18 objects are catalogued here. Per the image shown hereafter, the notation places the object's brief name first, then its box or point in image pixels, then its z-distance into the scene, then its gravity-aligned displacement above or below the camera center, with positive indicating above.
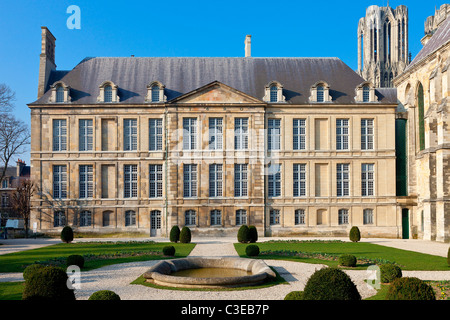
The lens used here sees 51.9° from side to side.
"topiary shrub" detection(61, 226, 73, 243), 28.52 -3.31
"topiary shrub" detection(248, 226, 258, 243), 27.77 -3.32
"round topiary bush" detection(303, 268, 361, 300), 9.12 -2.15
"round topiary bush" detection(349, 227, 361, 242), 29.70 -3.63
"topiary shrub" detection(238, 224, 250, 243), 27.59 -3.30
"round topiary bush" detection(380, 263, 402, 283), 14.34 -2.96
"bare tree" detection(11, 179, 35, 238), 35.50 -1.62
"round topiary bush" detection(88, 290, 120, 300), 8.75 -2.19
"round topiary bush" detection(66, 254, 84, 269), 17.19 -2.96
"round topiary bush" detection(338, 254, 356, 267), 17.77 -3.14
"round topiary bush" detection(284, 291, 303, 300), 8.91 -2.28
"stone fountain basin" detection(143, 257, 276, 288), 13.49 -2.99
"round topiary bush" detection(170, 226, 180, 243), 28.25 -3.30
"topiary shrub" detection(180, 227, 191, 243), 27.78 -3.35
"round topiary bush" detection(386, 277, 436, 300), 9.20 -2.27
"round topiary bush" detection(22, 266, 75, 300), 9.71 -2.20
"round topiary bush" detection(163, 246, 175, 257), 20.84 -3.19
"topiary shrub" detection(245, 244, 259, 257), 20.66 -3.16
